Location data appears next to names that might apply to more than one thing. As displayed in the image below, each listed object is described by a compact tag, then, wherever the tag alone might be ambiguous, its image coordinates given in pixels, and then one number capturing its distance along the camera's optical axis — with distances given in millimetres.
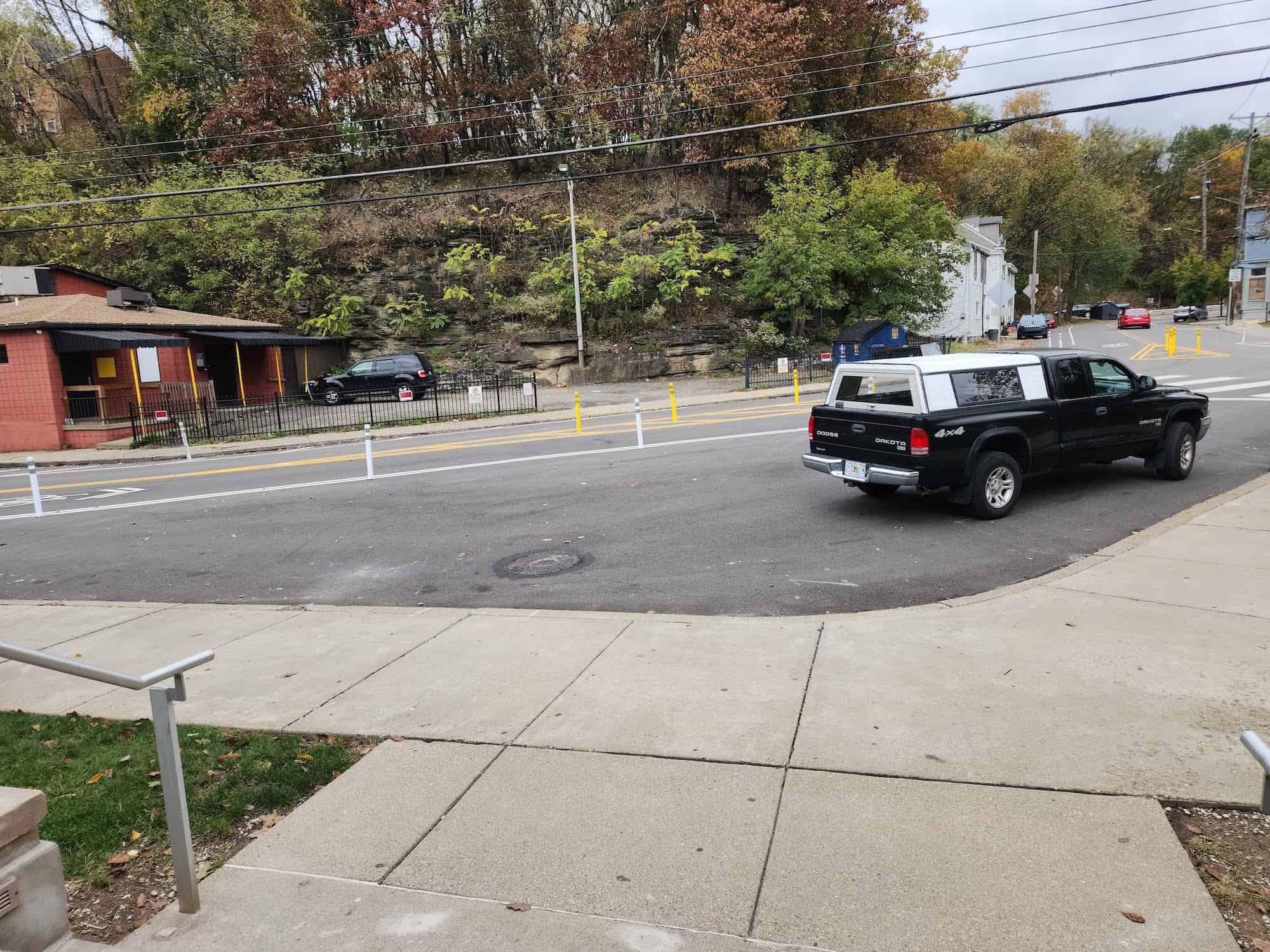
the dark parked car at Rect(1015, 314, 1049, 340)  56750
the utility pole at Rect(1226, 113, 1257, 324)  43219
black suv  31016
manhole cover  8727
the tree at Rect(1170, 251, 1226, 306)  83062
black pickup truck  9359
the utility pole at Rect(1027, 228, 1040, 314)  58375
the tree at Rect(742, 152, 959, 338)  34031
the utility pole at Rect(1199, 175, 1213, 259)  76012
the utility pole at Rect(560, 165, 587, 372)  32969
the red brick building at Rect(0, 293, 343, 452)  24141
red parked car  63469
